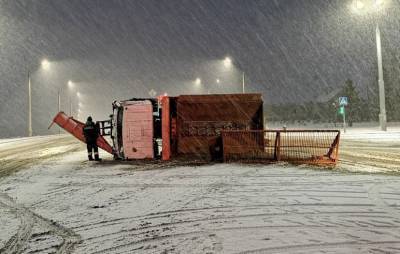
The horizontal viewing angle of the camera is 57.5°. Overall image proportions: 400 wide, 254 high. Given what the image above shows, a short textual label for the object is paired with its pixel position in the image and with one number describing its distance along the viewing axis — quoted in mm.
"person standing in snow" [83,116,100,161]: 13141
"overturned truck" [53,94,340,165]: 11828
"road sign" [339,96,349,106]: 27172
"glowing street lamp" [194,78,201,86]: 41625
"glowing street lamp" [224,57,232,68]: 34156
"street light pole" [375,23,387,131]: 24609
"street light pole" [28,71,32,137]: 34412
